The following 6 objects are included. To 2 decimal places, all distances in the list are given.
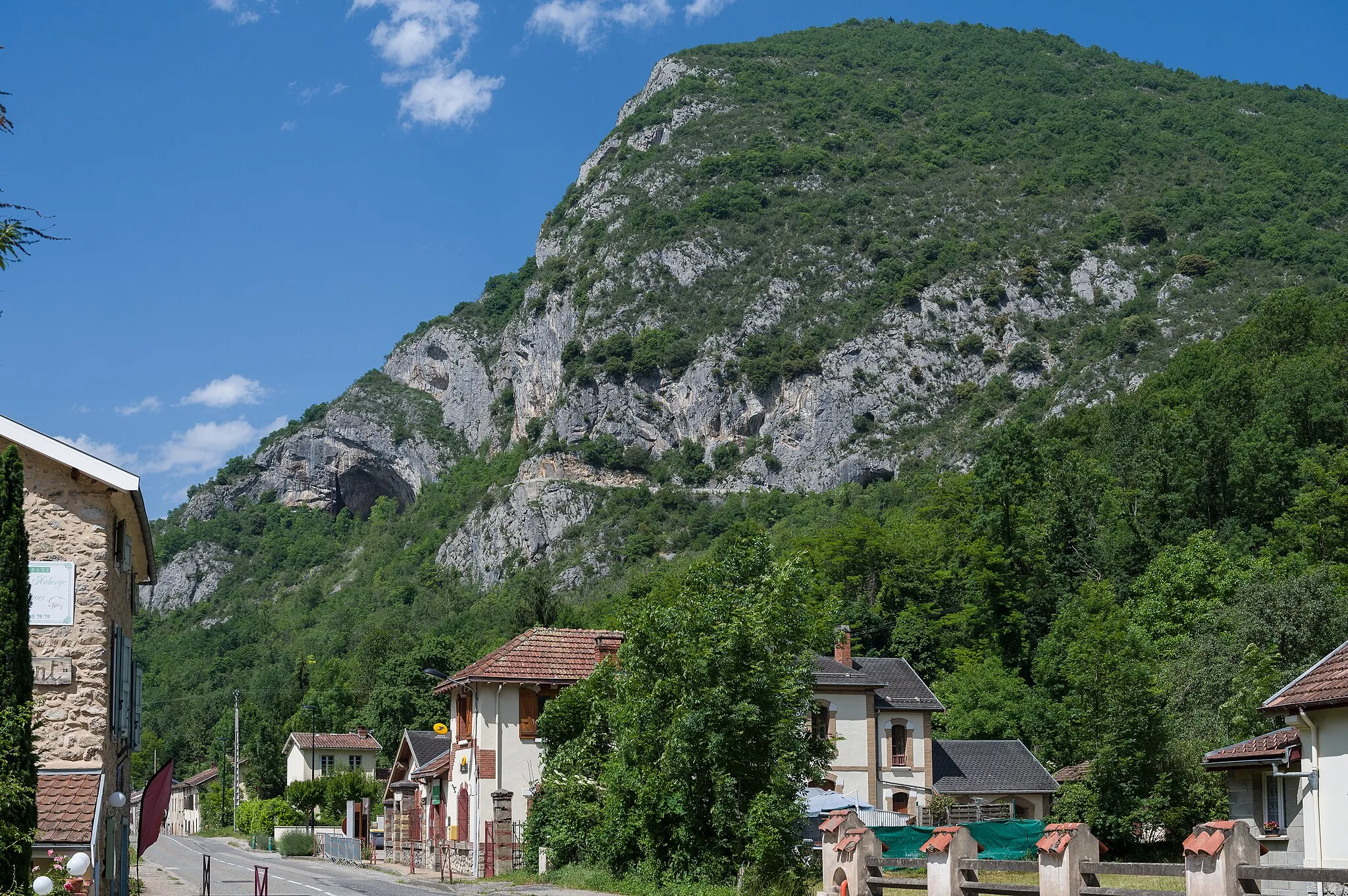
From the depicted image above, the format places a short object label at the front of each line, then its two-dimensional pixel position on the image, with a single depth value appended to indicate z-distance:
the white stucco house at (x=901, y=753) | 47.22
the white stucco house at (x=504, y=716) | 38.59
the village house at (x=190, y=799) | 99.38
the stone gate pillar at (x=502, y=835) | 36.28
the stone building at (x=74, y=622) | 17.14
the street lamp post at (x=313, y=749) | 76.81
